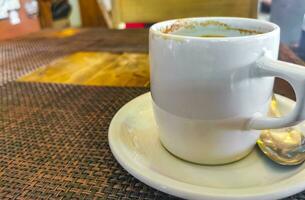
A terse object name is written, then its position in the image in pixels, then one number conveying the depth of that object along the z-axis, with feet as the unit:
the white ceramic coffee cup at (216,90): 0.80
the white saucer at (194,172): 0.72
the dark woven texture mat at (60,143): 0.83
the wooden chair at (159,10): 4.27
